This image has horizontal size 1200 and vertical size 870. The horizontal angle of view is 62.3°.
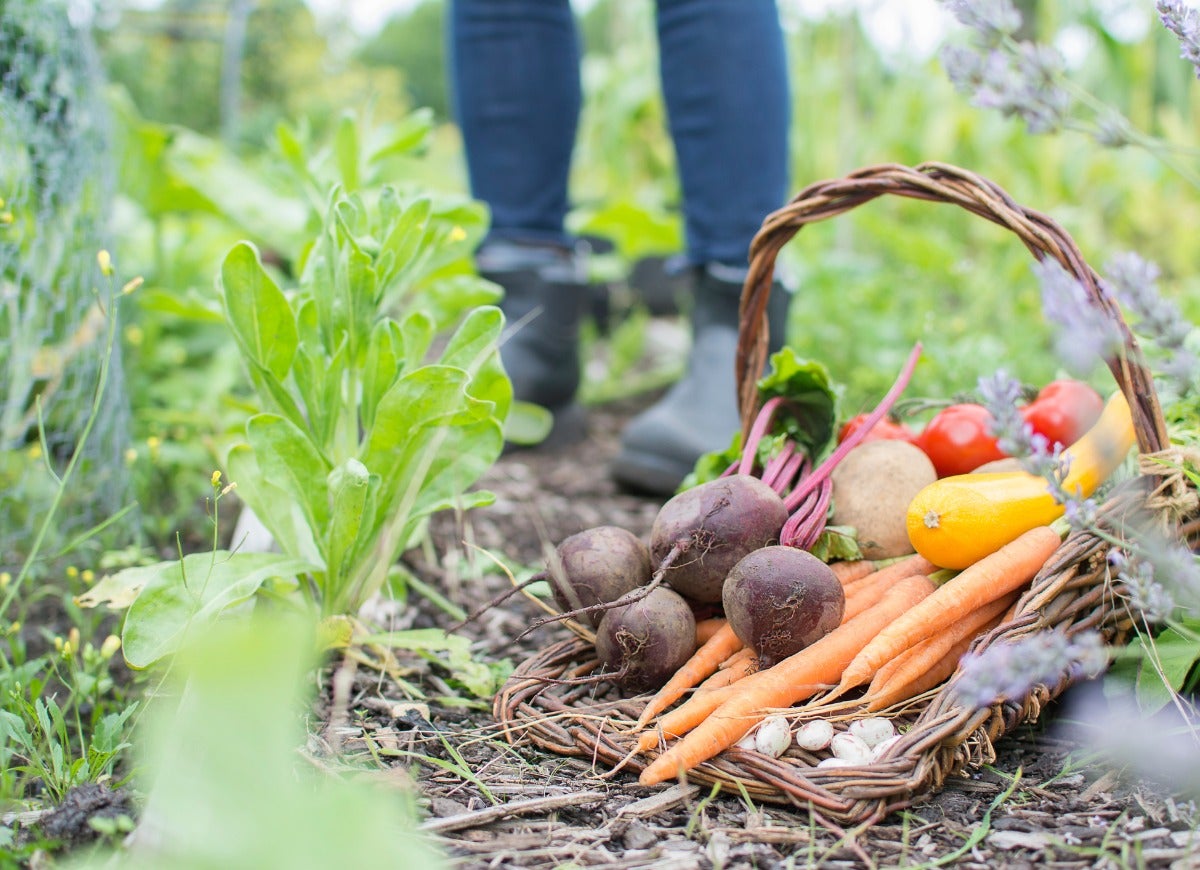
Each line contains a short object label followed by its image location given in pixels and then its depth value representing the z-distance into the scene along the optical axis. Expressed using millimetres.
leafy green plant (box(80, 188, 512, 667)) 1333
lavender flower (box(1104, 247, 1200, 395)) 842
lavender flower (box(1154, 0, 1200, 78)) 970
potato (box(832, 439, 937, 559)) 1412
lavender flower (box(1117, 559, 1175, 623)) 946
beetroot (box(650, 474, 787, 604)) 1270
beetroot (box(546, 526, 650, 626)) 1302
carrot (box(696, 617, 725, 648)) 1369
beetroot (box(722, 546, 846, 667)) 1186
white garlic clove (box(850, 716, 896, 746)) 1124
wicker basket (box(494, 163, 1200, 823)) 1045
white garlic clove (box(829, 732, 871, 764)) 1094
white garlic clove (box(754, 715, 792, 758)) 1119
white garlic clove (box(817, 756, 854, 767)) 1068
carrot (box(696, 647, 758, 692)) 1250
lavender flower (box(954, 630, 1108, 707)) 892
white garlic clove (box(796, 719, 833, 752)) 1123
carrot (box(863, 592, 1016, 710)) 1182
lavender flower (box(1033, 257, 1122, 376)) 835
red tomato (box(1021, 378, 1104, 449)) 1495
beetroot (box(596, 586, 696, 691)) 1240
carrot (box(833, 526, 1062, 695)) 1200
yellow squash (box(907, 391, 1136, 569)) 1260
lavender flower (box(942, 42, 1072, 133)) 926
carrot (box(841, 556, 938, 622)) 1330
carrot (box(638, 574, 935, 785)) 1107
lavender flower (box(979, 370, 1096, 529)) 950
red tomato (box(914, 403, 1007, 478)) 1504
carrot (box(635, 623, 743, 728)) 1212
